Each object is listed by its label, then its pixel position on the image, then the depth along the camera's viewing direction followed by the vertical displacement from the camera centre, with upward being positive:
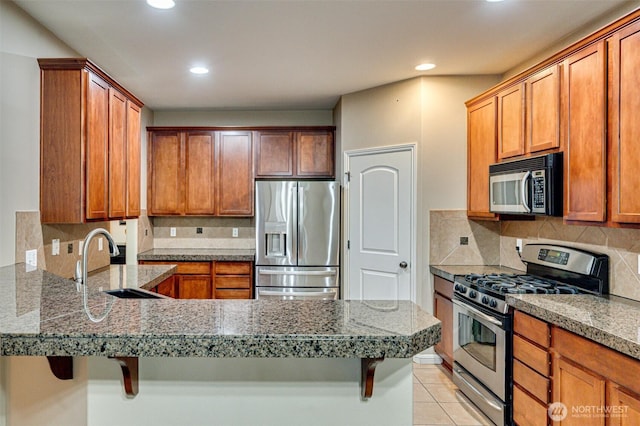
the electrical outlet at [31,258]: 2.33 -0.28
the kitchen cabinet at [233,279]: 4.29 -0.74
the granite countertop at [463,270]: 3.18 -0.49
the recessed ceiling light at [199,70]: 3.39 +1.27
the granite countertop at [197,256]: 4.27 -0.48
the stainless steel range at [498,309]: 2.42 -0.66
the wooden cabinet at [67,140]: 2.43 +0.46
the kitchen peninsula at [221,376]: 1.13 -0.53
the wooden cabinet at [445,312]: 3.22 -0.85
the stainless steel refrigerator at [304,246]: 4.25 -0.37
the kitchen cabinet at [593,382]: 1.57 -0.76
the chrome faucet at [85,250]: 1.91 -0.20
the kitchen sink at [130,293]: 2.34 -0.50
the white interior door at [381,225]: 3.69 -0.12
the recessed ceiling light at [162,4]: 2.26 +1.23
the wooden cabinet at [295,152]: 4.65 +0.73
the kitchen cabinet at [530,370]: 2.09 -0.90
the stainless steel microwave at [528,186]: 2.44 +0.19
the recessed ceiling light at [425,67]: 3.31 +1.26
